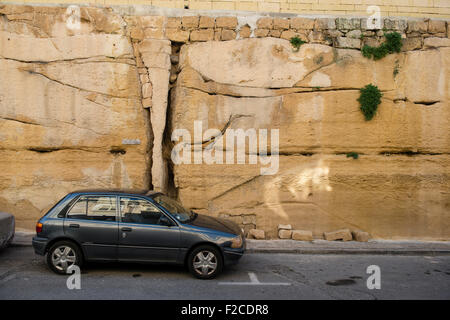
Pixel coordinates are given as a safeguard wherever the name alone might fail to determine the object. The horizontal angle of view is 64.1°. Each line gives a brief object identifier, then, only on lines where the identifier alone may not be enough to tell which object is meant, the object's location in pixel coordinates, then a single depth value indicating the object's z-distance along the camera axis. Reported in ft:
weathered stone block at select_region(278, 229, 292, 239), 29.66
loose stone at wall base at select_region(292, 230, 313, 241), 29.22
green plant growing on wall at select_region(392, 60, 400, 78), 31.14
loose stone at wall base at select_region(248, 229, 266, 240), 29.60
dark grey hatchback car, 19.99
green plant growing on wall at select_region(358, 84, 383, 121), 30.37
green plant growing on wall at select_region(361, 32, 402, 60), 30.94
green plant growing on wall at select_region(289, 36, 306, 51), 31.17
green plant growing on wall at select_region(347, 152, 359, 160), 30.68
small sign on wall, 31.07
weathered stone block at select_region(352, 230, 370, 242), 29.17
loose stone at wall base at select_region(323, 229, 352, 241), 29.35
